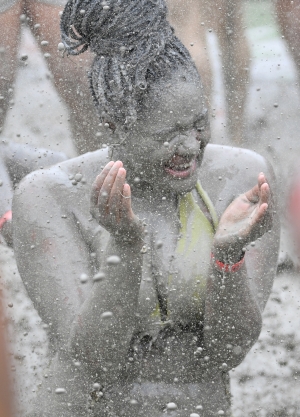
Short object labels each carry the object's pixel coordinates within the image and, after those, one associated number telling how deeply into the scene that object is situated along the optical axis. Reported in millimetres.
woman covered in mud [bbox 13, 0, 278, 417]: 4210
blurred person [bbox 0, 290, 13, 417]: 4366
